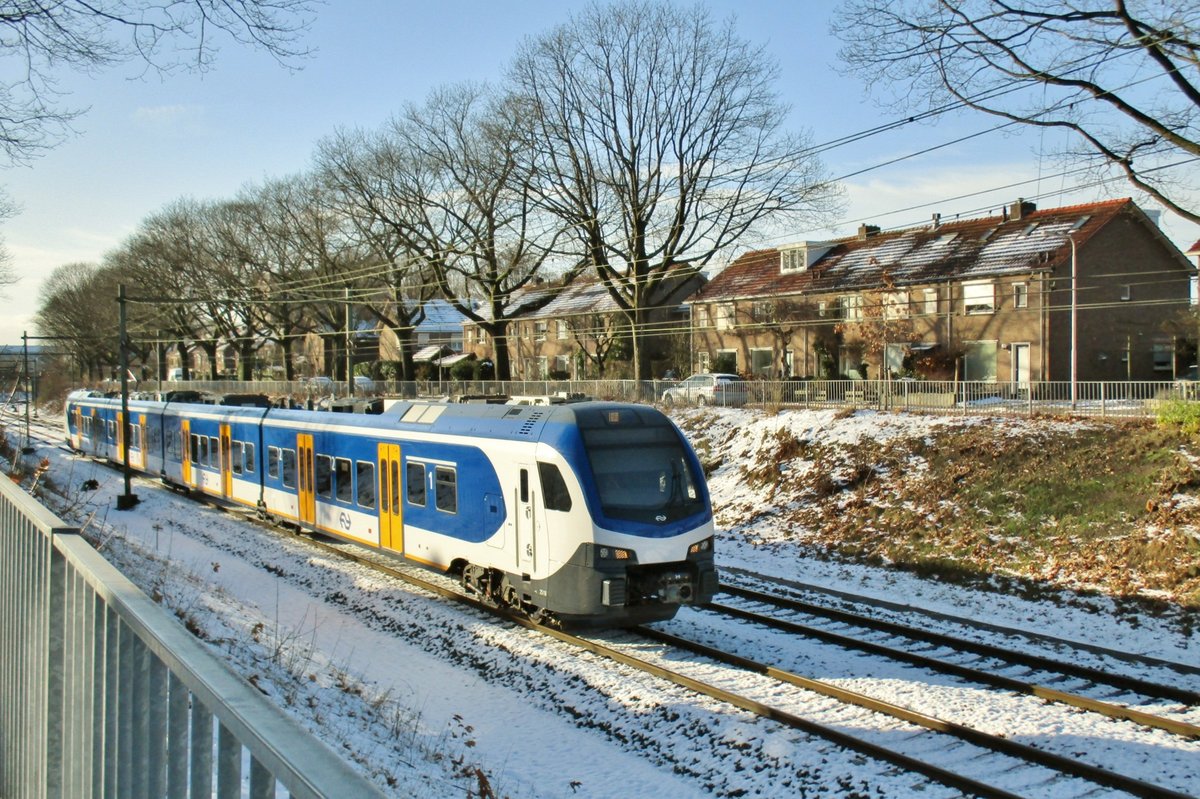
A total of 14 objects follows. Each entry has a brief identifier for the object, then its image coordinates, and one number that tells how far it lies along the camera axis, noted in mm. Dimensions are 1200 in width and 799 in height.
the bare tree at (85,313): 75812
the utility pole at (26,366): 37931
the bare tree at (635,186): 38031
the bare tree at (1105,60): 15185
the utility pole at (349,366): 33781
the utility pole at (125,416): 24388
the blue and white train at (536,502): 11531
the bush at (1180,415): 17625
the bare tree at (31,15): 8607
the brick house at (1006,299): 35750
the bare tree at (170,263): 64562
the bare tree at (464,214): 43125
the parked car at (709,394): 30609
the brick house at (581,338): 52469
